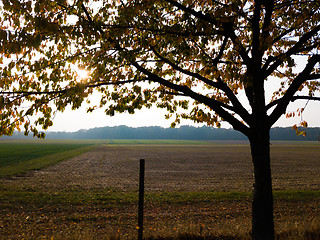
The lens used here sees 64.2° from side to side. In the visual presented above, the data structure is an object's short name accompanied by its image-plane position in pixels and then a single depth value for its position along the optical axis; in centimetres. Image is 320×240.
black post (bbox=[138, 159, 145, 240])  605
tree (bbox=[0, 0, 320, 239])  527
